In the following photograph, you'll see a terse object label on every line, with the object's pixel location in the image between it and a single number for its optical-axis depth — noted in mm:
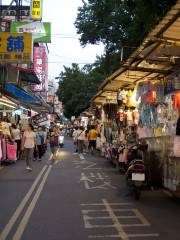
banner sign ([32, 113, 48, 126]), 25969
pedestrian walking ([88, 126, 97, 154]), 23717
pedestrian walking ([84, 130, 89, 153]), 26282
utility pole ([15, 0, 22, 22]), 26165
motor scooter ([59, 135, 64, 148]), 31401
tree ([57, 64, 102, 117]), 48399
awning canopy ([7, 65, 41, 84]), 20913
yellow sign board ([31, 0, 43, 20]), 29769
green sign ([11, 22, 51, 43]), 24293
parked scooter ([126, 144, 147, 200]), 8671
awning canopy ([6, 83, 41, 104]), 21953
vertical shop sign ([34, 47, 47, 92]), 41286
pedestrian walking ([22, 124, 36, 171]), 14592
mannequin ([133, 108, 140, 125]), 12128
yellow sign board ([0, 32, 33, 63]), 15797
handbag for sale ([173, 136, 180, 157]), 7741
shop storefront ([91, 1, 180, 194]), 7793
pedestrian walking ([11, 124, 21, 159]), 18234
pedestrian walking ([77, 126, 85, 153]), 23825
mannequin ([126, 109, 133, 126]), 13083
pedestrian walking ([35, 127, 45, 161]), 19376
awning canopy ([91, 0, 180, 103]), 6927
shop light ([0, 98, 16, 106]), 16868
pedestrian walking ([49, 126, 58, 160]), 19507
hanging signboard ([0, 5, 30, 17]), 27340
